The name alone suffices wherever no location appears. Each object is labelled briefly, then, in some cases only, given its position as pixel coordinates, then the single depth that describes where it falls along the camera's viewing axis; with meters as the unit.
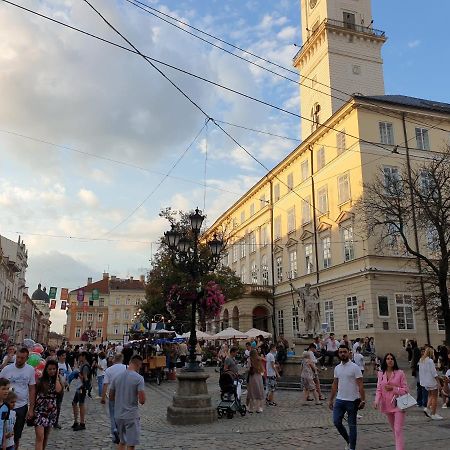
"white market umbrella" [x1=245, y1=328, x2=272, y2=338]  33.36
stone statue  22.70
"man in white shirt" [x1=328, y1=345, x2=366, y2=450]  7.44
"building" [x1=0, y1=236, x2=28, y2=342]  73.81
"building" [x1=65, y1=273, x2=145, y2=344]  104.50
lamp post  11.10
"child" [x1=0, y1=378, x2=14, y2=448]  5.18
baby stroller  12.03
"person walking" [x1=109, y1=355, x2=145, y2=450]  6.64
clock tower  43.09
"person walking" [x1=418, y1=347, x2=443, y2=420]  11.67
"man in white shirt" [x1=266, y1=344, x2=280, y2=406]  14.95
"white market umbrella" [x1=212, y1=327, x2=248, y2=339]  32.53
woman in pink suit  7.17
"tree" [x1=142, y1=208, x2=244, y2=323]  36.91
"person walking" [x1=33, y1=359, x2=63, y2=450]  7.43
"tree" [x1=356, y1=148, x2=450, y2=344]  25.12
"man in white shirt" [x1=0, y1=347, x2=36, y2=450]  7.26
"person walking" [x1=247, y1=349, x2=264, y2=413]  13.20
